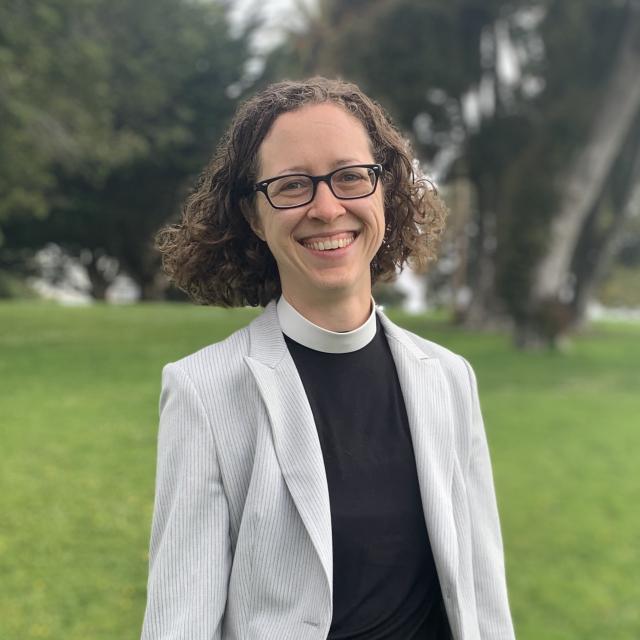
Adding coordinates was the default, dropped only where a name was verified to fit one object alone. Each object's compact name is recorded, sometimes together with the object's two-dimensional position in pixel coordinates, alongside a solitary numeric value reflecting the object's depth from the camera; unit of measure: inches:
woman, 53.9
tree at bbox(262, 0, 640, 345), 578.6
